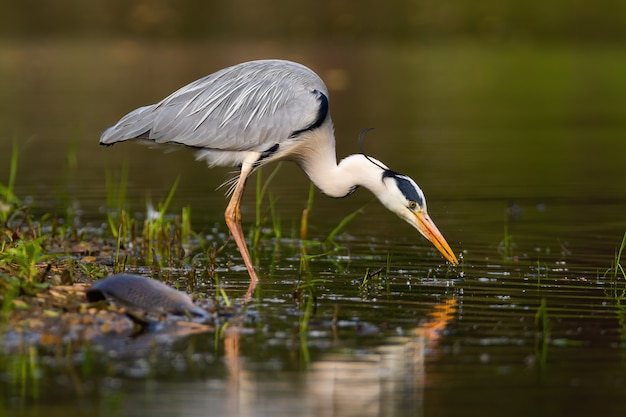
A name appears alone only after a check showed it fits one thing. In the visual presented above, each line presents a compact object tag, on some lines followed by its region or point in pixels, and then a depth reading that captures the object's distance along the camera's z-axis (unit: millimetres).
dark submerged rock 14539
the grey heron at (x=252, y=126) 19391
